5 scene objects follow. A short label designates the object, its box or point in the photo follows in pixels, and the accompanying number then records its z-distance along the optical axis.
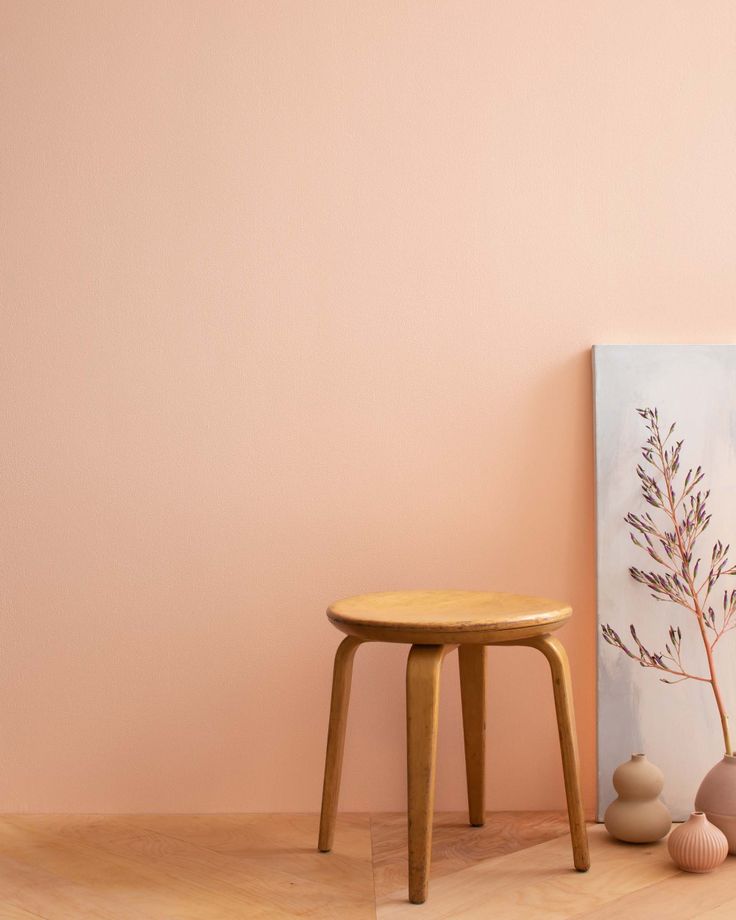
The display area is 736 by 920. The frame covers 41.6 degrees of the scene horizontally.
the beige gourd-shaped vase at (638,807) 1.74
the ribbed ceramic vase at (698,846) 1.61
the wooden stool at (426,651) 1.49
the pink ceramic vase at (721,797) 1.71
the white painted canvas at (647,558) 1.89
